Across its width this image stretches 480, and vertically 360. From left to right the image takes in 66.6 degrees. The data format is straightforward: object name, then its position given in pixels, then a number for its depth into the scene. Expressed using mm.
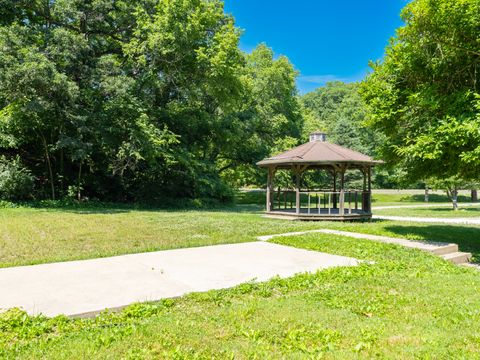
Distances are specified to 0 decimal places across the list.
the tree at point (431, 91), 7281
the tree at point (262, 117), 27406
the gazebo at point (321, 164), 14141
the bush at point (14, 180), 16922
